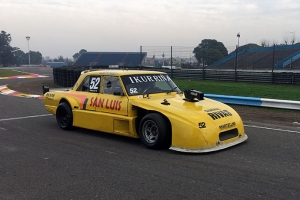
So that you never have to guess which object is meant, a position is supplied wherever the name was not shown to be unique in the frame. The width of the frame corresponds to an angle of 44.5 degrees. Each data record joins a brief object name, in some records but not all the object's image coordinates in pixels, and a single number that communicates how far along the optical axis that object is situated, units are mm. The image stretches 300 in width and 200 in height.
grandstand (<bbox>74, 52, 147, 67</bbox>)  43178
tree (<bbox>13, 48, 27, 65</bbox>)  126462
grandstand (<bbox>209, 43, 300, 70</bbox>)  27705
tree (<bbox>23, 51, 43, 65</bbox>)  135125
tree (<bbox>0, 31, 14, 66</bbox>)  99562
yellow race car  6309
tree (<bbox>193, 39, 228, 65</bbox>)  27003
